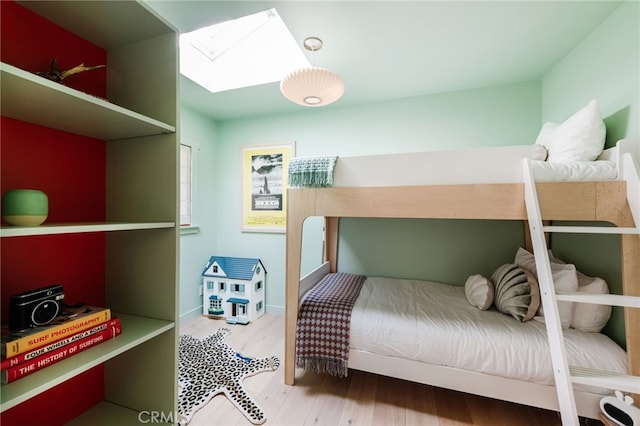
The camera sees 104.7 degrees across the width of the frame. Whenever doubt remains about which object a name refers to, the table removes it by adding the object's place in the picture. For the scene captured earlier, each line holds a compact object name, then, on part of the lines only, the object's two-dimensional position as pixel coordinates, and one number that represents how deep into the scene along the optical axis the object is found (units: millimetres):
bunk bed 1217
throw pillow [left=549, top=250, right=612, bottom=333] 1383
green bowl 688
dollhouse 2709
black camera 734
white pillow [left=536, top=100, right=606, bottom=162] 1406
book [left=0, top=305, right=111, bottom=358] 671
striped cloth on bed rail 1670
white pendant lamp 1485
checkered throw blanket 1622
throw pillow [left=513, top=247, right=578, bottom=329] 1442
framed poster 2918
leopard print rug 1520
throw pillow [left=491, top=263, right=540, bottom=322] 1560
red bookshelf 820
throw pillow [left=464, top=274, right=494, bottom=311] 1755
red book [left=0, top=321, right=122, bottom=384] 652
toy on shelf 798
